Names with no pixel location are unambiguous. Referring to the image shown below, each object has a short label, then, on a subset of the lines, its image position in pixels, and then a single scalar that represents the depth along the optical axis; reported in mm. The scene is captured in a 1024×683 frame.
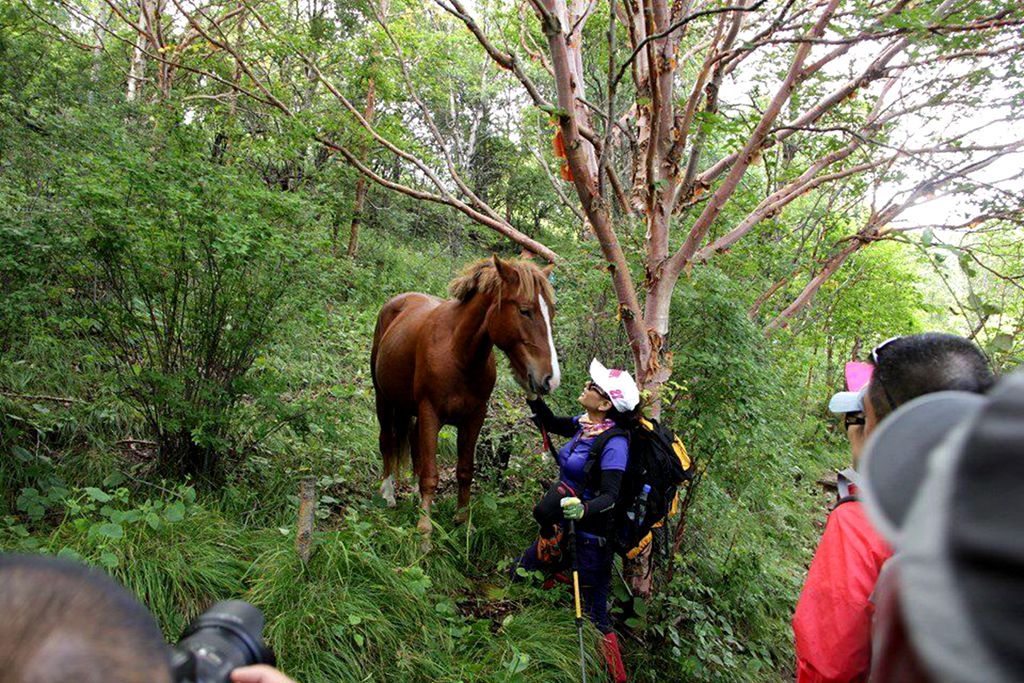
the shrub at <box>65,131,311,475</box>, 3785
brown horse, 4230
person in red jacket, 1556
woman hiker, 3744
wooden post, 3316
